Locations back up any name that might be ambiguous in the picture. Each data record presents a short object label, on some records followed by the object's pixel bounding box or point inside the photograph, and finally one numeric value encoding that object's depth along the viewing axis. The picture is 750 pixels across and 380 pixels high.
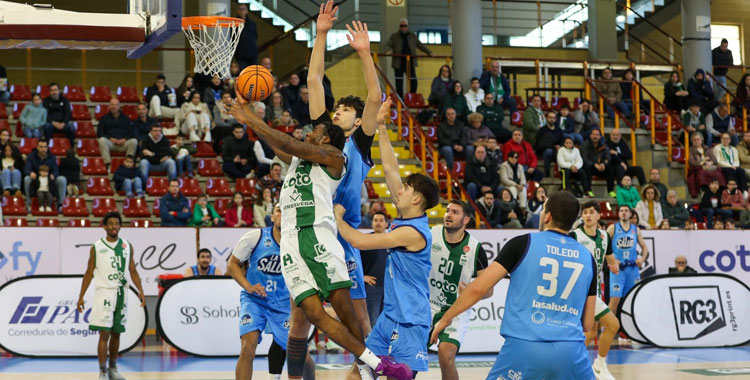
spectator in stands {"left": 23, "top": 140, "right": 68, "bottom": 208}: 17.67
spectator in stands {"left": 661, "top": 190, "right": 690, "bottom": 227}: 19.52
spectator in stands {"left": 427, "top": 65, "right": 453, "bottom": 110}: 22.17
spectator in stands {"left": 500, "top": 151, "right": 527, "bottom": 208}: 19.31
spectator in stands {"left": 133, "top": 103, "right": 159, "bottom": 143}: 19.25
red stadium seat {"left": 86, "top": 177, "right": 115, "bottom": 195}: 18.34
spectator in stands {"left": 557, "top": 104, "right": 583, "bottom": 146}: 21.75
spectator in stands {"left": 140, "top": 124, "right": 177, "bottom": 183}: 18.58
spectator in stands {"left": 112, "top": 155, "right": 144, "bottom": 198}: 18.12
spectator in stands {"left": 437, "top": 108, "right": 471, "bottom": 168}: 20.73
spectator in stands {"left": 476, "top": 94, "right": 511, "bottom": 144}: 21.50
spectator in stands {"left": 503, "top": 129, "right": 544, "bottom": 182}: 20.31
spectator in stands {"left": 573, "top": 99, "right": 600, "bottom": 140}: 22.39
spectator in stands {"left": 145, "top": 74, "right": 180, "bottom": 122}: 19.91
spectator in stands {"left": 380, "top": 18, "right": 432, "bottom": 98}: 23.36
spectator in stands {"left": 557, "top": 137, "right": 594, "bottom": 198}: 20.53
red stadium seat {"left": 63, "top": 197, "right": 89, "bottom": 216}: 17.61
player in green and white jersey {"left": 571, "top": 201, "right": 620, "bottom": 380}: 10.02
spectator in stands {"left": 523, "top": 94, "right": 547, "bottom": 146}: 21.67
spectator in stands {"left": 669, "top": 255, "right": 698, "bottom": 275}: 16.39
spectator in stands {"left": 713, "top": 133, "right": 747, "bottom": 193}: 21.70
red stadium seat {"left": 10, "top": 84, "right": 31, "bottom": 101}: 21.00
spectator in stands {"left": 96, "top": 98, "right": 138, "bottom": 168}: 19.19
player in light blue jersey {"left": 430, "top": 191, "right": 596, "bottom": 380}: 5.54
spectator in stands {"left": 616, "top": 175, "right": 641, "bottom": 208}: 19.88
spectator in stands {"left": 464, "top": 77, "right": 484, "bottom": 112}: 21.77
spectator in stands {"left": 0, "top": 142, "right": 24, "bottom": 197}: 17.70
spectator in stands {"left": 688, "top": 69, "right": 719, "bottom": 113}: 24.08
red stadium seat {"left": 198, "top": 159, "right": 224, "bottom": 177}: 19.23
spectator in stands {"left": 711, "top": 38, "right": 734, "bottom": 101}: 26.41
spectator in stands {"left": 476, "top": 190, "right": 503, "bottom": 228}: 18.27
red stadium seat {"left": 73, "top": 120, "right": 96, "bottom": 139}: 20.03
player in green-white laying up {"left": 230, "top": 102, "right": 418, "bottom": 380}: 6.62
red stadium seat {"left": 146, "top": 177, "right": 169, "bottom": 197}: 18.31
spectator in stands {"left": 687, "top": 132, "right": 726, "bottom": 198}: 21.56
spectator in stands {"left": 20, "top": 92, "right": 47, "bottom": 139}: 19.16
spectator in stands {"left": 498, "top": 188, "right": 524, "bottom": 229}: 18.10
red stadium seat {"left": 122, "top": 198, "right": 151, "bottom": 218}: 17.77
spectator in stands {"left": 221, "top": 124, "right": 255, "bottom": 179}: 18.98
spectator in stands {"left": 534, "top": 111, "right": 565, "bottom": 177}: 21.34
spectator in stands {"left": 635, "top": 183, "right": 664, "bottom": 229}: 19.14
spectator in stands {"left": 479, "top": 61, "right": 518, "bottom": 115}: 22.42
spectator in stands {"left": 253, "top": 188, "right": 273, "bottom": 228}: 16.80
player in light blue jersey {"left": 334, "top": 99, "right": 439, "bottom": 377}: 7.15
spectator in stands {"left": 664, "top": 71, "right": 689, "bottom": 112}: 24.30
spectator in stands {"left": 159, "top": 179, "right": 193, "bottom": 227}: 17.05
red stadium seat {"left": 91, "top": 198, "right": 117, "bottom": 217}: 17.75
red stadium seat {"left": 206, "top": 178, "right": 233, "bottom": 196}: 18.52
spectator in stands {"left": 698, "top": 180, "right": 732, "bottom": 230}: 20.36
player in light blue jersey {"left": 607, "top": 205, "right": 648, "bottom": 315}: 15.34
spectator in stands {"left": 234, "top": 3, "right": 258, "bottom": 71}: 20.50
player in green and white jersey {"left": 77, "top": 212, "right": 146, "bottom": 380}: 11.43
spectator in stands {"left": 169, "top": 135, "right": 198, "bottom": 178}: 18.89
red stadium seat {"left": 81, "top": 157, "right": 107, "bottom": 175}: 18.86
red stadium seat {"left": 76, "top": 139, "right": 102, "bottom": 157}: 19.42
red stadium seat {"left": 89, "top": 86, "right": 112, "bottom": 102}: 21.53
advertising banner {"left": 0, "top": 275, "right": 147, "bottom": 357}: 13.83
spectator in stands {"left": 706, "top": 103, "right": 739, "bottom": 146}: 23.47
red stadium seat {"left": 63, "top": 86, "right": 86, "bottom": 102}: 21.42
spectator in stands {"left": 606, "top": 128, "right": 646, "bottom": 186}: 21.08
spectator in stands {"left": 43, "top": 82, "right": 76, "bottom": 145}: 19.41
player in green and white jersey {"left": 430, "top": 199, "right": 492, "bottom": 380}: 8.40
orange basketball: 6.74
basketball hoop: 9.59
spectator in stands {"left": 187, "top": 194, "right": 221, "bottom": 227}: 16.89
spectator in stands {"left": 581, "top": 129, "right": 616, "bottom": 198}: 21.08
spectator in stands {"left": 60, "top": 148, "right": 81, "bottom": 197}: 18.30
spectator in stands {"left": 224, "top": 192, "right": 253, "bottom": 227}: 17.00
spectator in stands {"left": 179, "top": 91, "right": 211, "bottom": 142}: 19.61
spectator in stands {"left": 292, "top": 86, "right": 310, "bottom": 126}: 20.45
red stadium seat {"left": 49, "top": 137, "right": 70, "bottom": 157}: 19.08
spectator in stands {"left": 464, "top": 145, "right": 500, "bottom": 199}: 19.47
